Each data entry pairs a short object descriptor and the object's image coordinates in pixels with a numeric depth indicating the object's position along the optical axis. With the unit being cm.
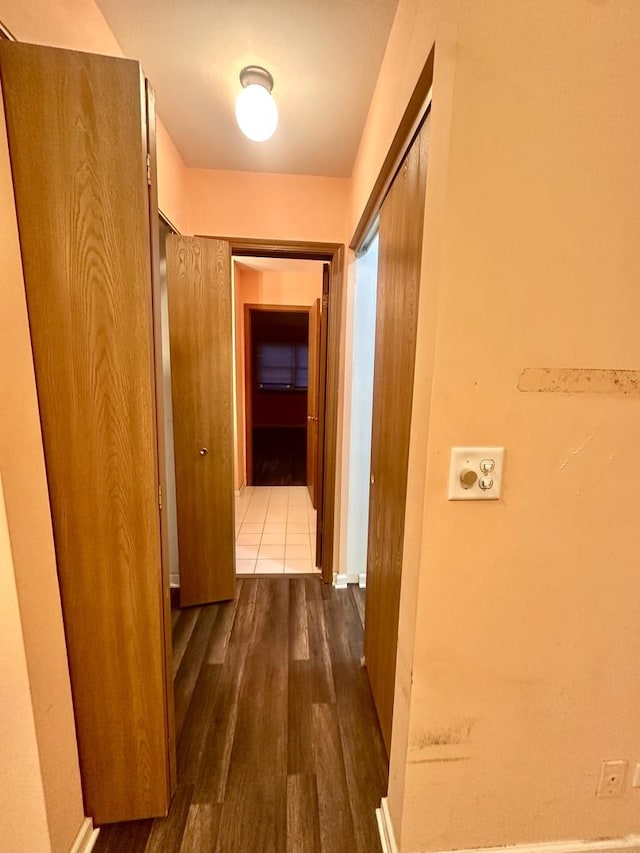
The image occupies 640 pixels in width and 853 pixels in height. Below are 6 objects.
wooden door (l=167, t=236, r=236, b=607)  201
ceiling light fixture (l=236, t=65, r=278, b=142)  145
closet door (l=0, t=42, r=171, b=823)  89
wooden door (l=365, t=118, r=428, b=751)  114
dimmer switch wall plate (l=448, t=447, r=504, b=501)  84
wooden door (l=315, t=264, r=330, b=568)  248
